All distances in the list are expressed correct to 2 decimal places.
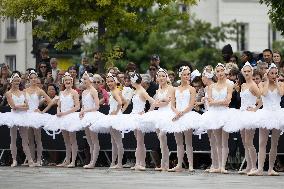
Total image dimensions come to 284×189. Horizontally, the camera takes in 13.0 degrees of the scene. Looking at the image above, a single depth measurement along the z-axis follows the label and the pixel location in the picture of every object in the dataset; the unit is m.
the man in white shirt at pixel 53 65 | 32.25
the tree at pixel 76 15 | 34.66
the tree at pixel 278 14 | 32.69
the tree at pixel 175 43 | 61.84
